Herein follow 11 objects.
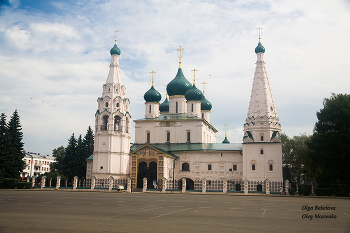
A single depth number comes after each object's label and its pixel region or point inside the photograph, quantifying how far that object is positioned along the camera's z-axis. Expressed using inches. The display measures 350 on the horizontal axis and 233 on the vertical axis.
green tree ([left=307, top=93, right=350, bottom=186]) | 1300.4
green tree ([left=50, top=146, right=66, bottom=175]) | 2463.1
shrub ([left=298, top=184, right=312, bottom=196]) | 1315.2
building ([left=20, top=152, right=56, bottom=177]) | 3097.9
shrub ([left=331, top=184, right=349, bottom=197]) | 1268.5
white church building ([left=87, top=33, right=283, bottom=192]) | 1596.9
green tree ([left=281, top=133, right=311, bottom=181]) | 1877.5
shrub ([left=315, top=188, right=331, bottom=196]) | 1286.9
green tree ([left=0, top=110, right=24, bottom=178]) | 1651.1
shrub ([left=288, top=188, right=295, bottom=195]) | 1355.9
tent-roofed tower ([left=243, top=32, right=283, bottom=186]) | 1573.6
